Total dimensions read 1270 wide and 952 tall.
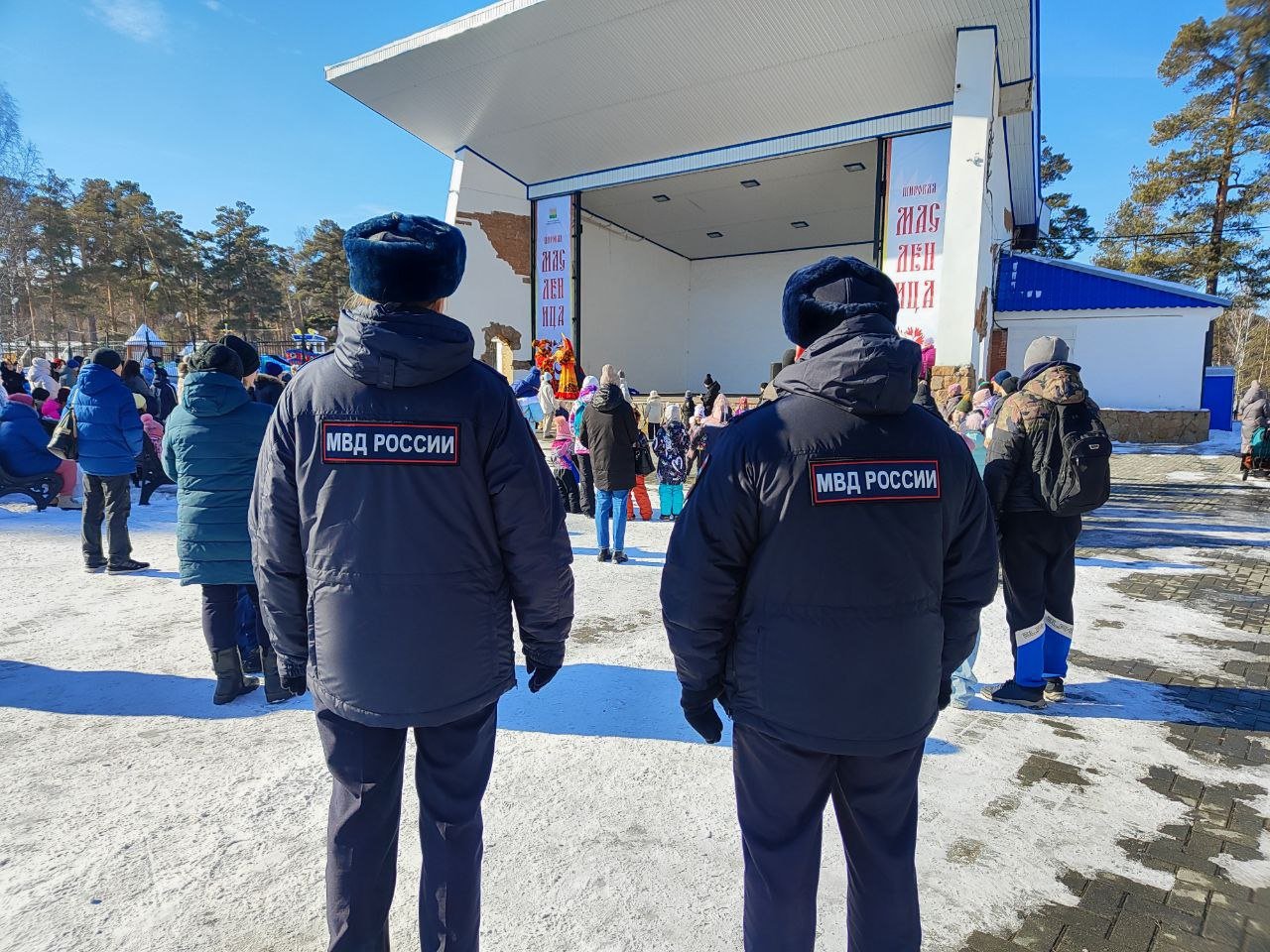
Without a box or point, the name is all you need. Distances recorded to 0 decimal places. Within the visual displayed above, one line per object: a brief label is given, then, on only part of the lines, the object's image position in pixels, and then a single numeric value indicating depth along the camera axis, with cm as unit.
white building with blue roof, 1780
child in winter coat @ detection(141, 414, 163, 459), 838
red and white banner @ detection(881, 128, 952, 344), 1312
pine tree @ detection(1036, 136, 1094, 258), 3241
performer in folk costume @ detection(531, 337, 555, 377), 1916
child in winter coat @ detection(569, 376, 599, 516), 705
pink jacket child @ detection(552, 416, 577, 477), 796
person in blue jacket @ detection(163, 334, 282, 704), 330
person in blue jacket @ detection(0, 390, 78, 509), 726
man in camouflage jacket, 332
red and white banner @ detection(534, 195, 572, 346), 1972
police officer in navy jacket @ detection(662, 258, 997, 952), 152
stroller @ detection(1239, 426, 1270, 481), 1134
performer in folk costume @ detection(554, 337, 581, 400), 1902
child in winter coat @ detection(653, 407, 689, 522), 800
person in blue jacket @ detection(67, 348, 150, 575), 524
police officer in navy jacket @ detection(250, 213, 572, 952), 159
